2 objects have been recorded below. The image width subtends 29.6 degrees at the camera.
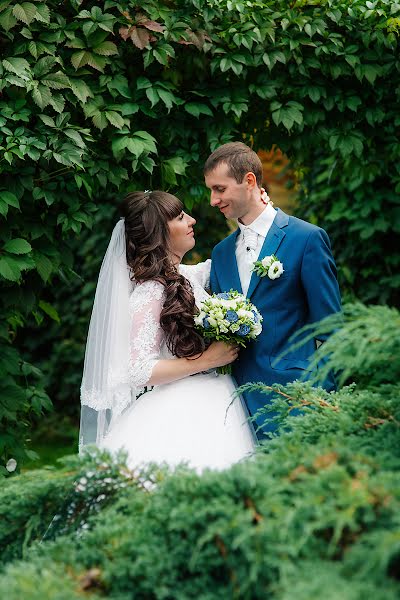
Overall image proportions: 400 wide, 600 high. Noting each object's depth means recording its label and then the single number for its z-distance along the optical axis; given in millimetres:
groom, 3312
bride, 3107
